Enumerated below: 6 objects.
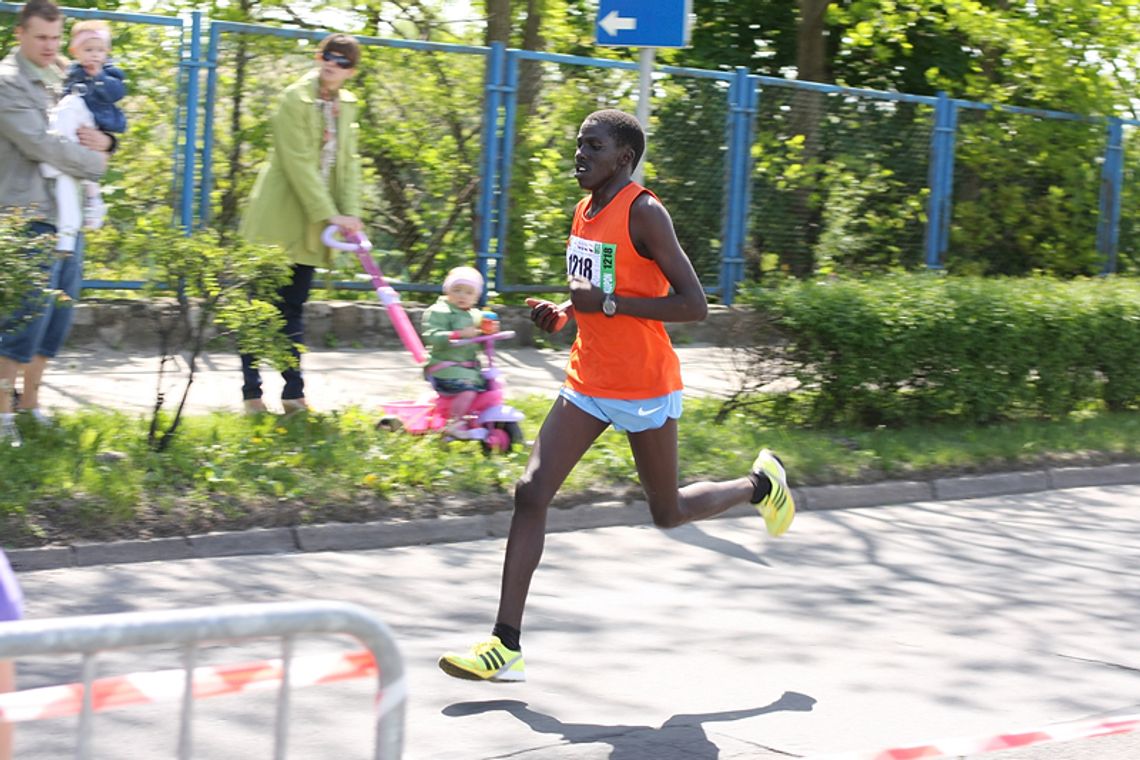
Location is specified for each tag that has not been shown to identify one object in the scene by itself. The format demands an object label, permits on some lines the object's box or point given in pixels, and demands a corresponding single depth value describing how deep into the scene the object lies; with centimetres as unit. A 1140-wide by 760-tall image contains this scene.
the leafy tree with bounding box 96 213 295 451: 838
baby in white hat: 912
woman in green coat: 952
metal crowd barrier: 273
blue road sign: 896
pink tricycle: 916
